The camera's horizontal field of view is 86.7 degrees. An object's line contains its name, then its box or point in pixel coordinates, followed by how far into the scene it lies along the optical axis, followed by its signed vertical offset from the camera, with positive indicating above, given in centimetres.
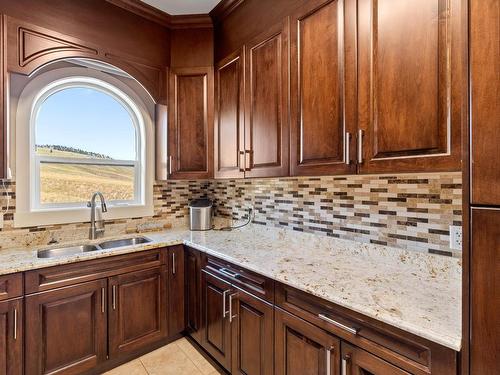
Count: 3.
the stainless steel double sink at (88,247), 188 -47
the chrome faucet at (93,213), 211 -21
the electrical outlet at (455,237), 126 -25
